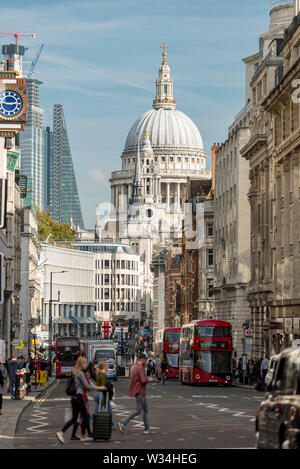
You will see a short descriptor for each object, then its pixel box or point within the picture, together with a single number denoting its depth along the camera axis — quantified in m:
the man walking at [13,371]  48.72
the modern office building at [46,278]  188.38
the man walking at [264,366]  64.06
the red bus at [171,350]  90.62
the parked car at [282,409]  17.48
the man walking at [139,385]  28.67
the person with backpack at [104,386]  28.53
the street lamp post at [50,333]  119.00
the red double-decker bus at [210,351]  65.19
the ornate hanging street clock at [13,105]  53.25
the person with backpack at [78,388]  26.08
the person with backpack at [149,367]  98.99
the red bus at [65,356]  91.25
